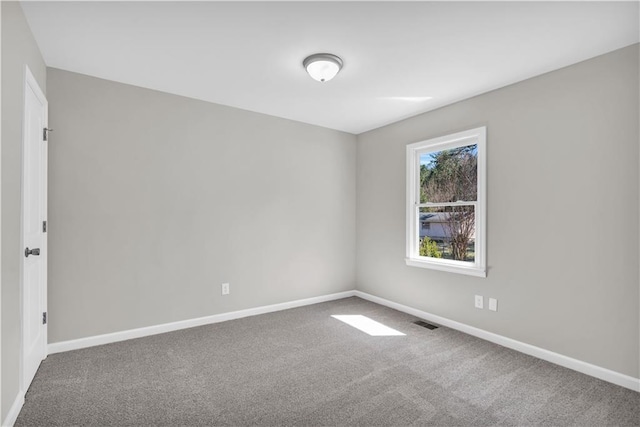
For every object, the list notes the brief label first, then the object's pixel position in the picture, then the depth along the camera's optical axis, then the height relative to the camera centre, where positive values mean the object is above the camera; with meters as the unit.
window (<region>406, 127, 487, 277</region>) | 3.37 +0.13
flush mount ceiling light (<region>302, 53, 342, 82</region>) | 2.58 +1.21
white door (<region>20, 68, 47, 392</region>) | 2.17 -0.12
